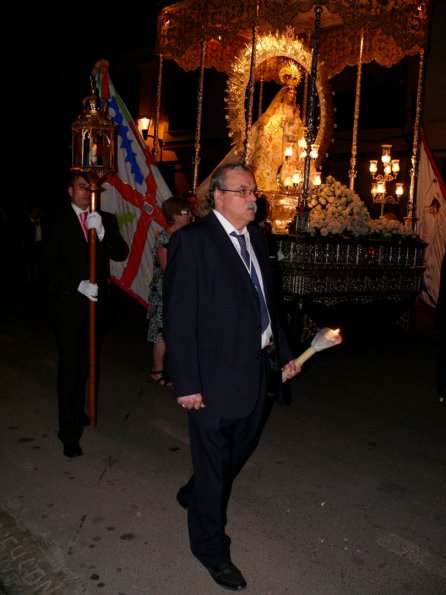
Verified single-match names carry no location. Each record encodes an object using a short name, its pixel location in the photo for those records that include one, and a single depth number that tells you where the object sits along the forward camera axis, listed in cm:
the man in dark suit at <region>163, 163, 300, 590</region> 268
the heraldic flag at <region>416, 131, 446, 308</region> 978
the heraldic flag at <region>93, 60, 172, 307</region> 678
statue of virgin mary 1055
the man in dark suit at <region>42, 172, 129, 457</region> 424
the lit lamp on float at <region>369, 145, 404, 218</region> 1262
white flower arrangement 827
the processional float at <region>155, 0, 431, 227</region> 870
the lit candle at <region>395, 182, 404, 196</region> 1359
